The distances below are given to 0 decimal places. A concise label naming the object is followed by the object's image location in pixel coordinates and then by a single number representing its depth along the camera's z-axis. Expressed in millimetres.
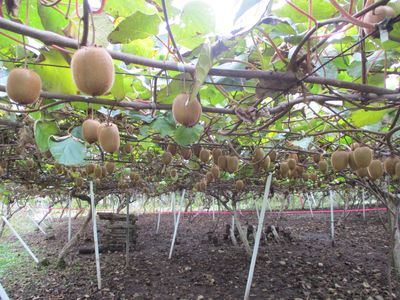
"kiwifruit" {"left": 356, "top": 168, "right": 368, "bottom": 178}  1841
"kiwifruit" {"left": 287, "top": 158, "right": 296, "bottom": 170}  2742
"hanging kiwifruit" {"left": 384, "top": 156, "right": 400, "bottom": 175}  1652
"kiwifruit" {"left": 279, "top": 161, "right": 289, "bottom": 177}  2740
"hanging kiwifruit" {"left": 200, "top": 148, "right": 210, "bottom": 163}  2164
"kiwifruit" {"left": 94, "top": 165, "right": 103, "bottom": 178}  2697
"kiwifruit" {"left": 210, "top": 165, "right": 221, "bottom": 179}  2602
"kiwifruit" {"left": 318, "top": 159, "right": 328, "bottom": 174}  2520
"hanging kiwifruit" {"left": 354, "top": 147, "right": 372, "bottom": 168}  1549
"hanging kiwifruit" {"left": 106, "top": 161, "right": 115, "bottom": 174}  2406
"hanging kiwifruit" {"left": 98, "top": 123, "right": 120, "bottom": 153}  1207
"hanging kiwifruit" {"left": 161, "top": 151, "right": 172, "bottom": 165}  2217
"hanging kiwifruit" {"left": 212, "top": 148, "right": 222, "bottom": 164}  2242
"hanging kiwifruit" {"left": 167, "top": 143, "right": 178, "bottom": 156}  2254
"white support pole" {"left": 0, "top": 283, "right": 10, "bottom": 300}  2322
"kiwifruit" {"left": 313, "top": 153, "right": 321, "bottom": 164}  2634
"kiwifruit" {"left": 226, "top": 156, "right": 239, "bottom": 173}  2100
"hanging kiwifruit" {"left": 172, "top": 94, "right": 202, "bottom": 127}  1012
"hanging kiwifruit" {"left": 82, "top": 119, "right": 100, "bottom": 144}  1266
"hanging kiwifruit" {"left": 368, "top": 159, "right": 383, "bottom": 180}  1704
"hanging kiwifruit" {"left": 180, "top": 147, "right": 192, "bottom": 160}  2234
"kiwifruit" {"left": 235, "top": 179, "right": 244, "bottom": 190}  4098
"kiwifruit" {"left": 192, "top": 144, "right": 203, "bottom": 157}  2322
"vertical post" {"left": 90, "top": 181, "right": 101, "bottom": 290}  4883
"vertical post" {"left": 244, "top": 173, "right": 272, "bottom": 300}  3456
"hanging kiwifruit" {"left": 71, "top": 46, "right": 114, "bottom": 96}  736
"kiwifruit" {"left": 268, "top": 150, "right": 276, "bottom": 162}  2533
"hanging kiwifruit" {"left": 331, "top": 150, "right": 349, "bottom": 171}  1662
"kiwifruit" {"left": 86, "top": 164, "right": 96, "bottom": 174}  2925
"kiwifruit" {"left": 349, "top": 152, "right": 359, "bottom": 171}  1638
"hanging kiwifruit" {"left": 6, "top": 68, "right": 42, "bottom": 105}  832
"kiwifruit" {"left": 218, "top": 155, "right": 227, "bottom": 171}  2133
